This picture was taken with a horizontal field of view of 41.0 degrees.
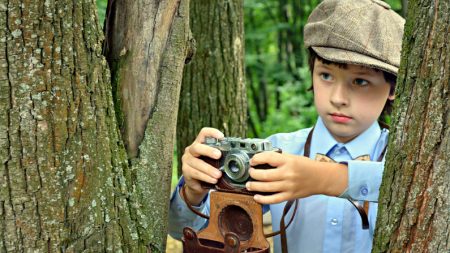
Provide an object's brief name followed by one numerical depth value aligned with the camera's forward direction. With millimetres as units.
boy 2373
